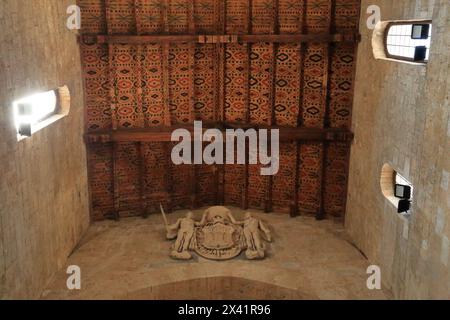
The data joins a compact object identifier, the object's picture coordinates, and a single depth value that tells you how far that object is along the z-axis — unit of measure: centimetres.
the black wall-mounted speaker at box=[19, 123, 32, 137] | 743
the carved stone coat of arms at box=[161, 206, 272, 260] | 988
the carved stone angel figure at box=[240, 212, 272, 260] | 980
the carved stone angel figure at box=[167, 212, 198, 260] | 982
